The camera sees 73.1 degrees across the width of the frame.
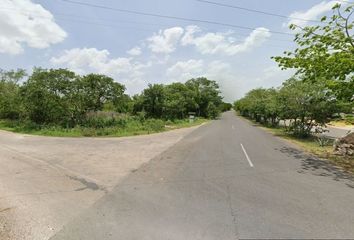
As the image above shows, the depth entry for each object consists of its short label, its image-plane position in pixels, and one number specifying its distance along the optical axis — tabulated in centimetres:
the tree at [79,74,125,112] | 2502
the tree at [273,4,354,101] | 916
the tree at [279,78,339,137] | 1739
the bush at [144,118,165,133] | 2321
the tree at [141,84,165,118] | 3581
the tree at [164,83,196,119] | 3788
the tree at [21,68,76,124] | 2350
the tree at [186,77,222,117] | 5554
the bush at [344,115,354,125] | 1168
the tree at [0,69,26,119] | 2750
